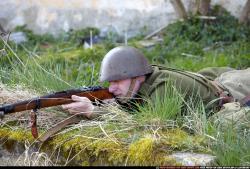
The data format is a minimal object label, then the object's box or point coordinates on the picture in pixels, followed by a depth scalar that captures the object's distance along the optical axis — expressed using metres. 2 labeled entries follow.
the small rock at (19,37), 22.77
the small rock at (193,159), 7.02
